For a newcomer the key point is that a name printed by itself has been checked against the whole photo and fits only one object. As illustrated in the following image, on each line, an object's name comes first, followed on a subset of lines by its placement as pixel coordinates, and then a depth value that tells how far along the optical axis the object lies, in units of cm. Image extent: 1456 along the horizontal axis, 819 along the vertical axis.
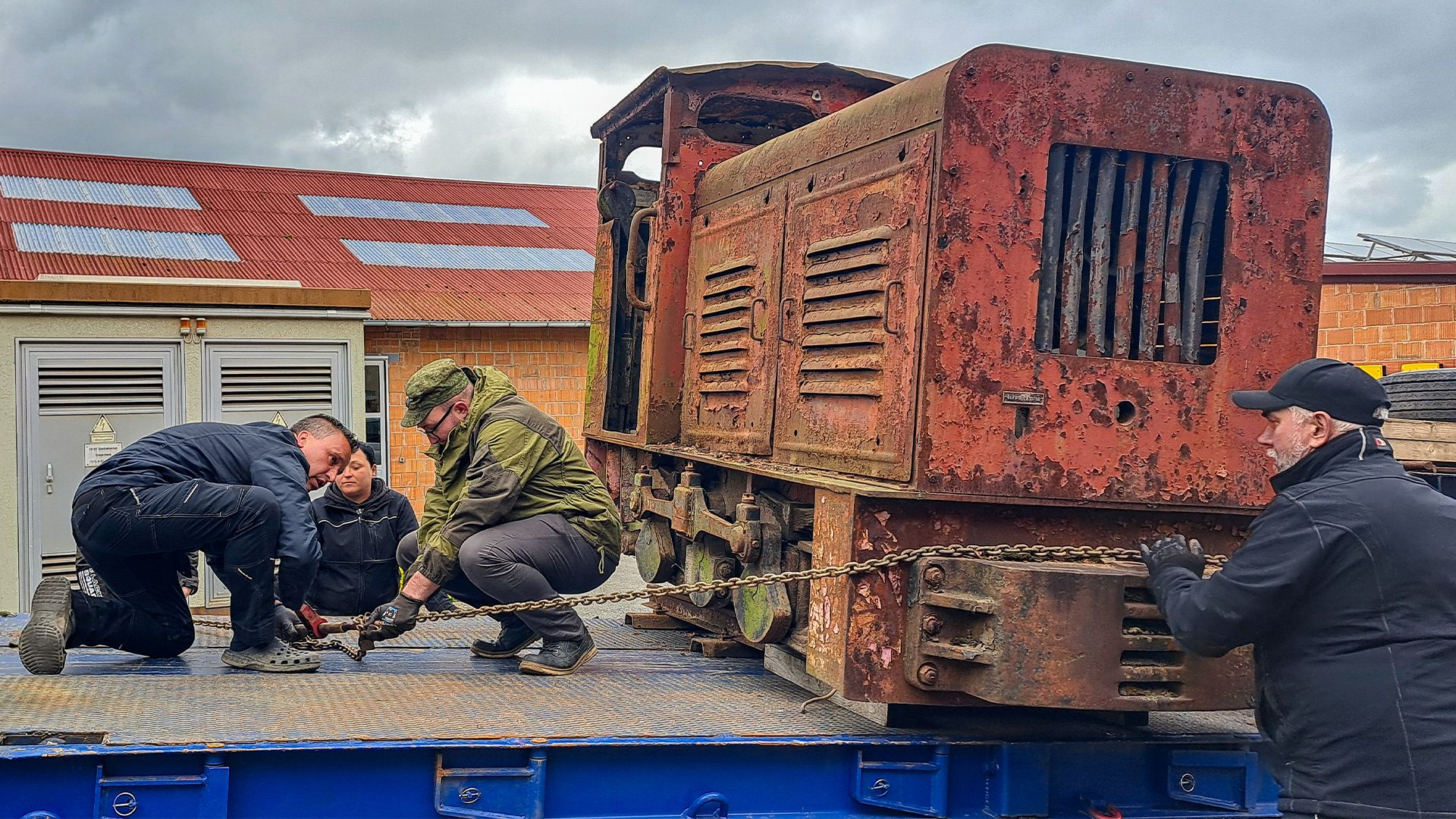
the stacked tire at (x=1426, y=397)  744
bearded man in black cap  347
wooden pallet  676
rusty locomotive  423
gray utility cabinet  901
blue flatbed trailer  390
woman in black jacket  692
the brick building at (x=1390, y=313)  1175
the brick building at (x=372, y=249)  1412
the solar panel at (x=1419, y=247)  1614
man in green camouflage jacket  554
